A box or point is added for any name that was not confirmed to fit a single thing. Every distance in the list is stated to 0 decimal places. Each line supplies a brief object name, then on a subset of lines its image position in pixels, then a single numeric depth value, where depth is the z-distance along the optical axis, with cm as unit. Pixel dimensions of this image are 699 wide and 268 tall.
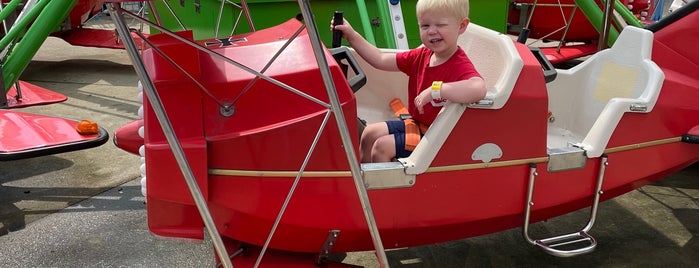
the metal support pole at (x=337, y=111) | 133
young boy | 183
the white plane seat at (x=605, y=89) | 214
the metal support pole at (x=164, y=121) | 129
